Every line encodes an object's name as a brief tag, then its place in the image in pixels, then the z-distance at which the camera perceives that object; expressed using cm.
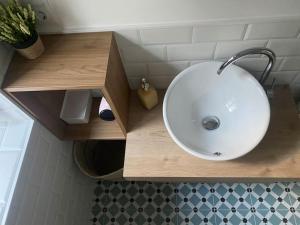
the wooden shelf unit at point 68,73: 80
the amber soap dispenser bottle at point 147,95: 103
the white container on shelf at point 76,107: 107
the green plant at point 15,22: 73
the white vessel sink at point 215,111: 91
